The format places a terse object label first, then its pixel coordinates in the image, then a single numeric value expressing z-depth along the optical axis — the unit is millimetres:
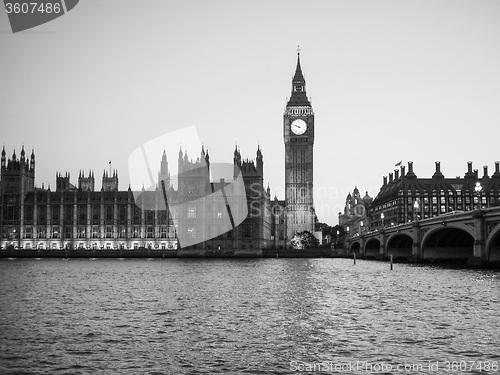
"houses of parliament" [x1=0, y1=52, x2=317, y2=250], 182500
